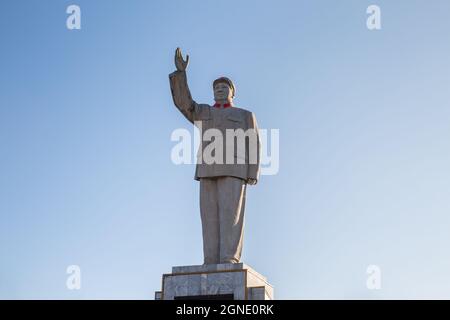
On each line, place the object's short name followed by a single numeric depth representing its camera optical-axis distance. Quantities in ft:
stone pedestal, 51.62
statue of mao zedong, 55.98
